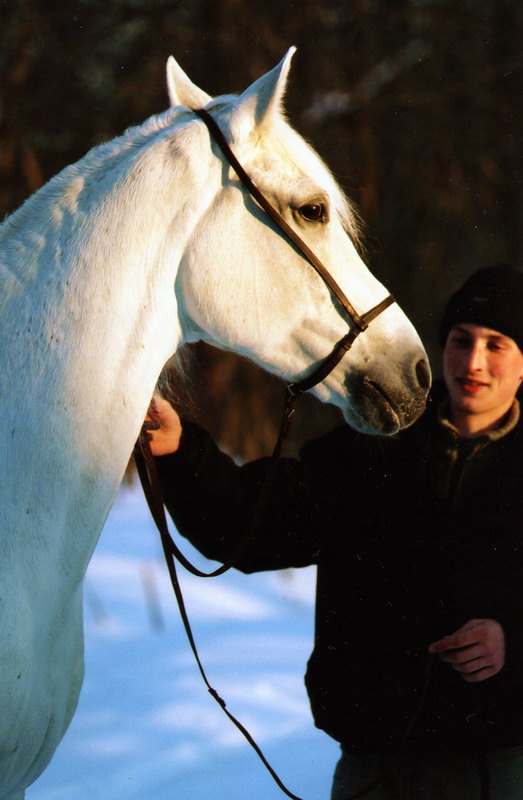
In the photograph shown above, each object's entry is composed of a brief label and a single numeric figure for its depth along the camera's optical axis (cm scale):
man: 754
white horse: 712
